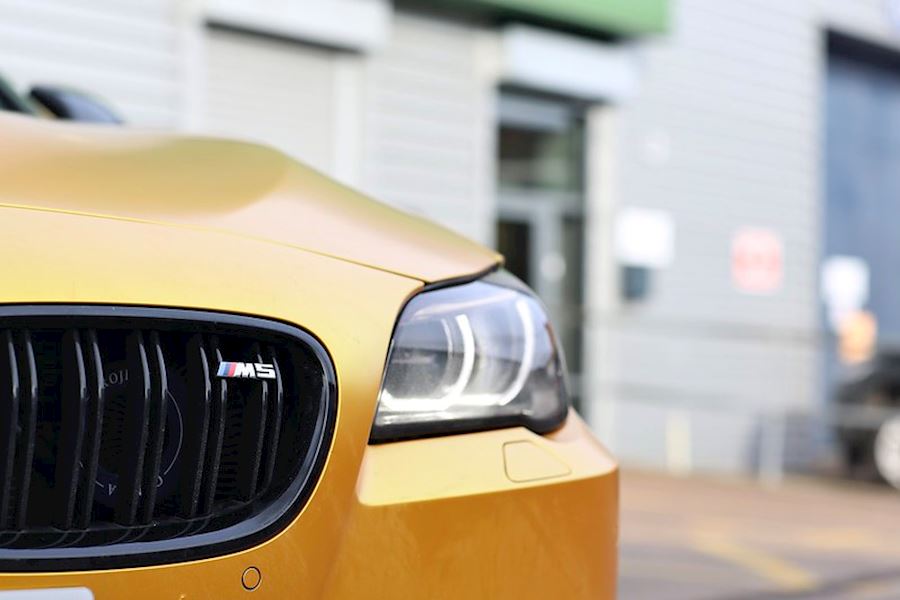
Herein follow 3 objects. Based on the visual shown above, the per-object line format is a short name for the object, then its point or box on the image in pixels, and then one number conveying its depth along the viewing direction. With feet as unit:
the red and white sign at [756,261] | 40.81
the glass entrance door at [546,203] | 36.06
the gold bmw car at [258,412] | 4.72
